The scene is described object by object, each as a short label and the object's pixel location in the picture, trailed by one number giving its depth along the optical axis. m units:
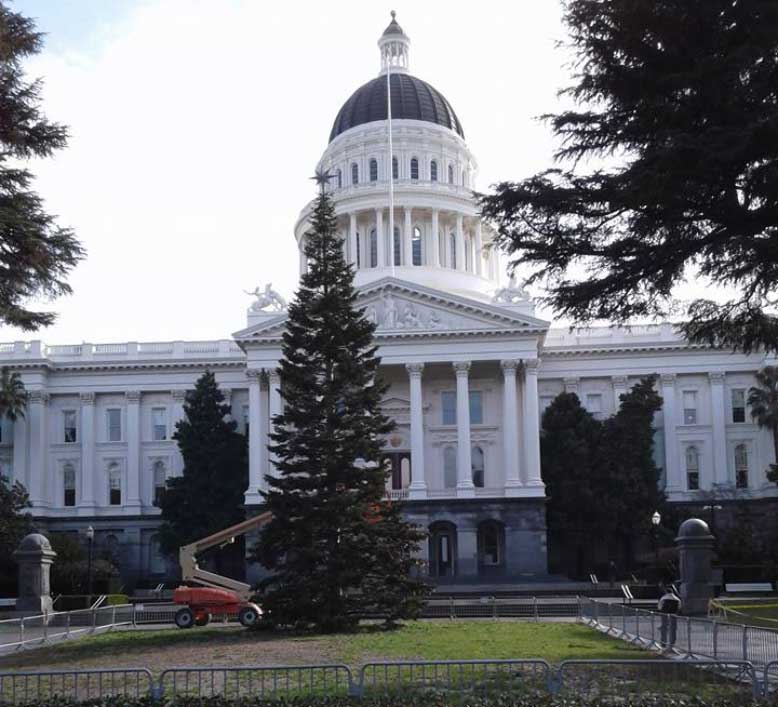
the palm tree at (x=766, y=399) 75.31
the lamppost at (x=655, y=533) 67.17
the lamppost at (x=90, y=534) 56.70
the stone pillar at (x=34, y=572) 40.94
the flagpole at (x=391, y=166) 86.44
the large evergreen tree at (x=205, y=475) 72.94
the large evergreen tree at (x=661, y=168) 22.89
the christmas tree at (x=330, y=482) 36.94
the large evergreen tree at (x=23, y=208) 27.36
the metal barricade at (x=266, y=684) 16.83
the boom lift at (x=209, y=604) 39.50
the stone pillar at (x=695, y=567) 33.69
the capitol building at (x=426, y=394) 73.56
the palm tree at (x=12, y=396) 80.25
